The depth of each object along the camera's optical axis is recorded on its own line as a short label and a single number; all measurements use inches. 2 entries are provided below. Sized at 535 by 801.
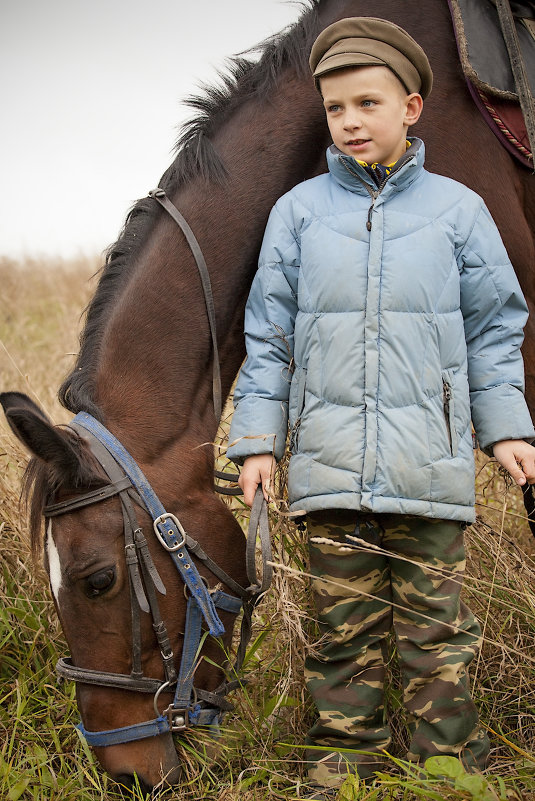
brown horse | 93.7
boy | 90.2
